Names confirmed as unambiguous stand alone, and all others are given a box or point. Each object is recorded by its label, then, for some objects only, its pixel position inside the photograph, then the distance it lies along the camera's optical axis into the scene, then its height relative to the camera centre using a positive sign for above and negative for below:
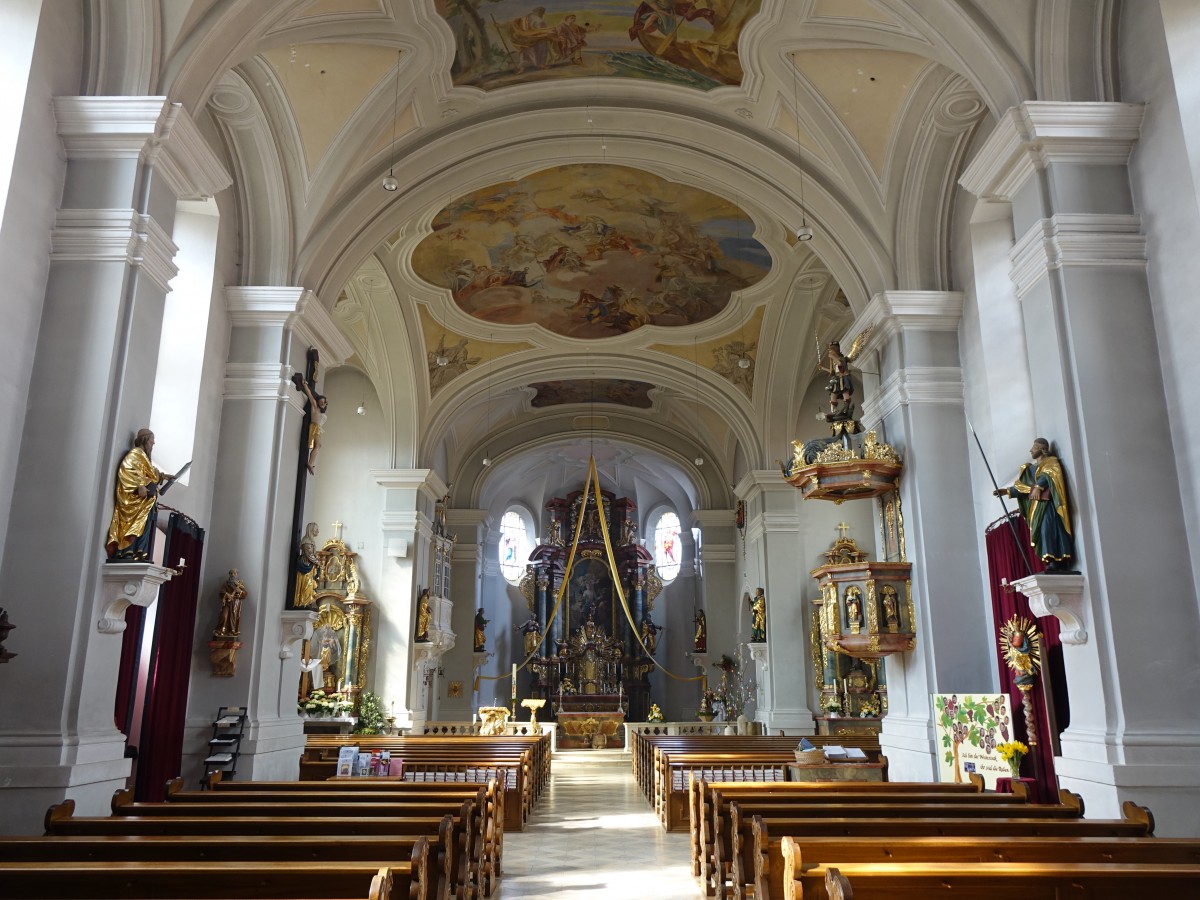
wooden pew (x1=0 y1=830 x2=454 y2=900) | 3.71 -0.60
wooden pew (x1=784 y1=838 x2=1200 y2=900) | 3.14 -0.61
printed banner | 6.84 -0.29
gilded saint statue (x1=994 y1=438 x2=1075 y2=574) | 5.59 +1.08
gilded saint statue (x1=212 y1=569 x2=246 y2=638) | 7.85 +0.71
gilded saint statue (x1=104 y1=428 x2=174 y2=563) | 5.57 +1.07
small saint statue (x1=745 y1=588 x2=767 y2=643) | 15.49 +1.24
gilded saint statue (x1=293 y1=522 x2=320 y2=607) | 8.69 +1.11
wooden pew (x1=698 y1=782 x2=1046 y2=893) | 4.94 -0.61
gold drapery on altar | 17.23 +2.37
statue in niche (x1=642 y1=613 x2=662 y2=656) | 25.55 +1.59
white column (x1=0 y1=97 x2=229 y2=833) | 5.16 +1.53
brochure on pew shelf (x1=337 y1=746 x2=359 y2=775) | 8.04 -0.55
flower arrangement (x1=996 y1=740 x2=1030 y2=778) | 6.54 -0.39
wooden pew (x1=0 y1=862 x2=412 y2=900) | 3.11 -0.60
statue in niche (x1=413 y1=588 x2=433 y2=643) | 15.74 +1.25
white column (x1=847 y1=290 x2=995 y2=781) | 8.29 +1.59
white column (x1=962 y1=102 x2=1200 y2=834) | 5.13 +1.43
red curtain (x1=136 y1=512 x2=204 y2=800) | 7.15 +0.18
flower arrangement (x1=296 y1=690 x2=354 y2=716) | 12.48 -0.14
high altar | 24.97 +2.19
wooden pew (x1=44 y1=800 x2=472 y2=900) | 4.21 -0.59
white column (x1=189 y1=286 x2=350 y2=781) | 7.91 +1.53
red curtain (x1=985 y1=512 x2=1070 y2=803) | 6.82 +0.30
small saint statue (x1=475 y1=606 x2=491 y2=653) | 20.14 +1.28
